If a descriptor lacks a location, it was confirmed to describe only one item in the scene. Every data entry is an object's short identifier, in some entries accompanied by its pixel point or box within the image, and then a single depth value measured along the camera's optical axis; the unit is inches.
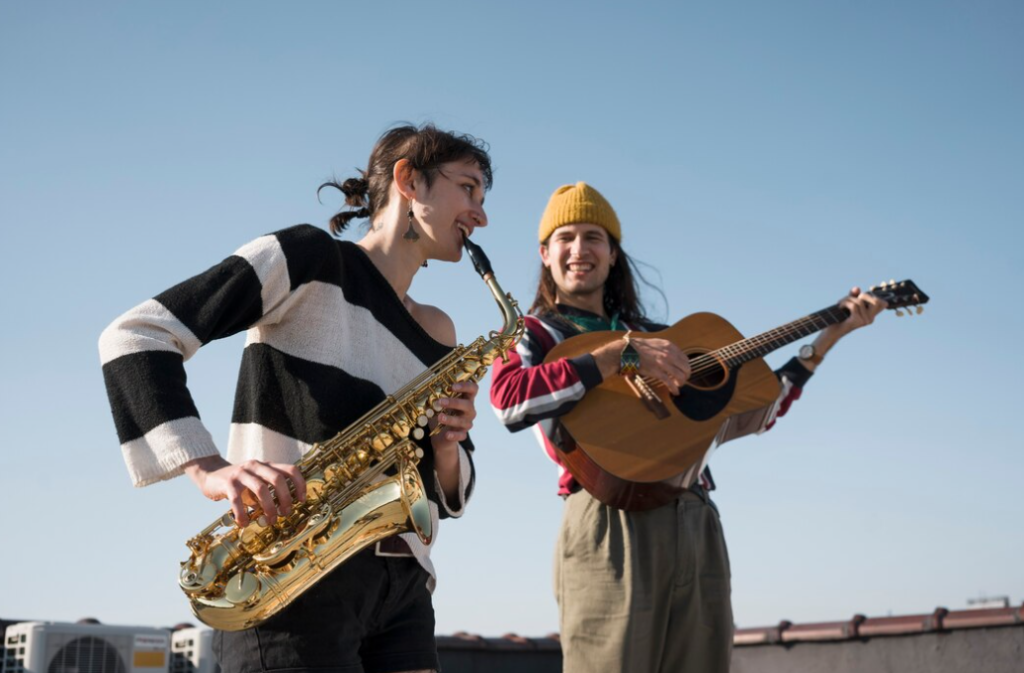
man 124.4
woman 79.3
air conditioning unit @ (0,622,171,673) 175.6
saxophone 82.7
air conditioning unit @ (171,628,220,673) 196.2
